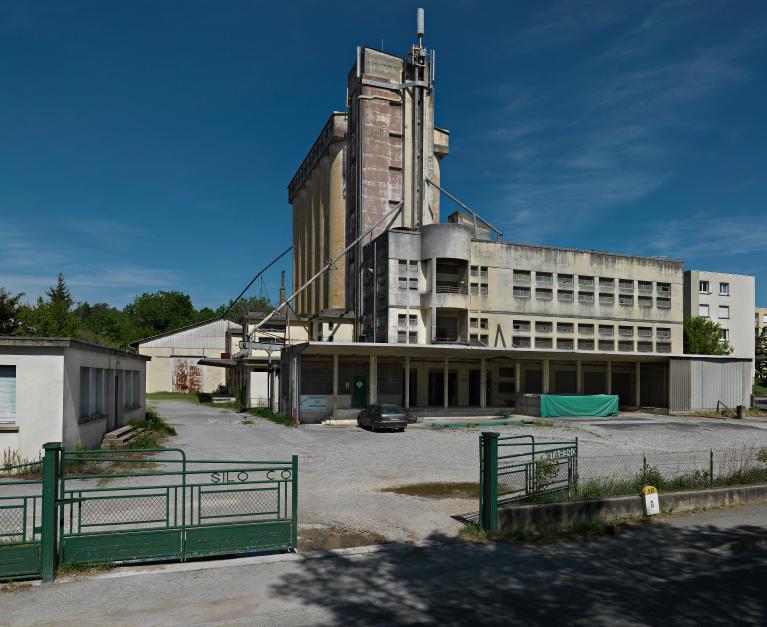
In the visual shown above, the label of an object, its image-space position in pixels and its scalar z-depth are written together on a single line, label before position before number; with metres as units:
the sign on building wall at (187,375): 64.44
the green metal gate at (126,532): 8.37
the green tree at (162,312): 114.25
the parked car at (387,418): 29.19
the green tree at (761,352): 76.25
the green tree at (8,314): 32.91
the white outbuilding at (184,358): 63.81
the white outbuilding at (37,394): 16.28
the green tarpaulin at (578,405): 36.19
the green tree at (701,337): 64.38
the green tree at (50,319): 35.62
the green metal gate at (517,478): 10.77
